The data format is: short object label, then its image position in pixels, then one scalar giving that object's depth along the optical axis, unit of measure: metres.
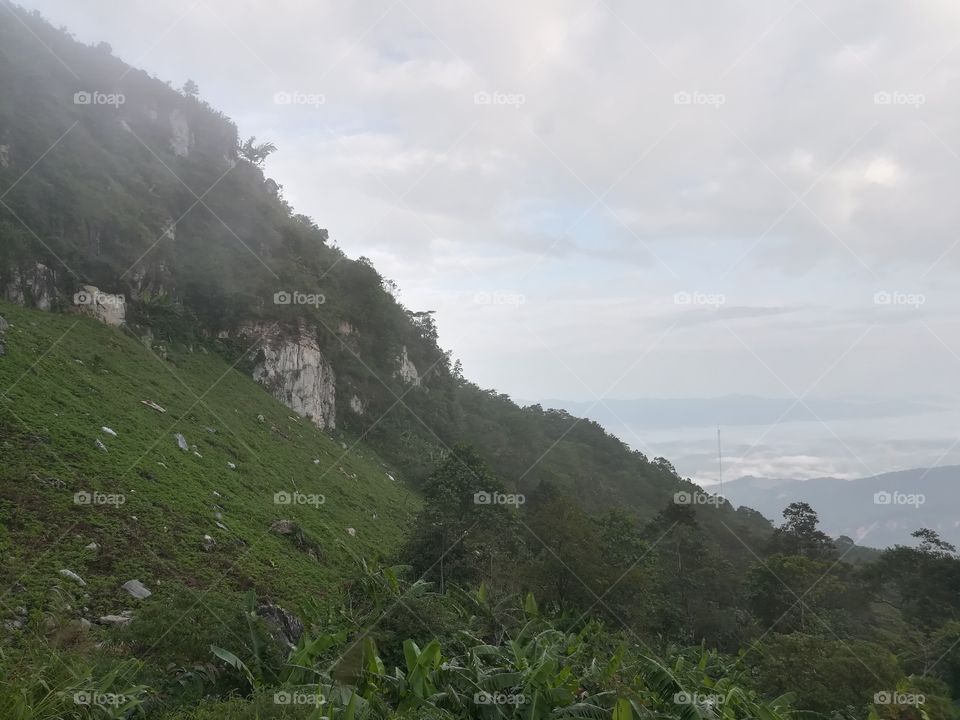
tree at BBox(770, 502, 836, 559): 33.97
